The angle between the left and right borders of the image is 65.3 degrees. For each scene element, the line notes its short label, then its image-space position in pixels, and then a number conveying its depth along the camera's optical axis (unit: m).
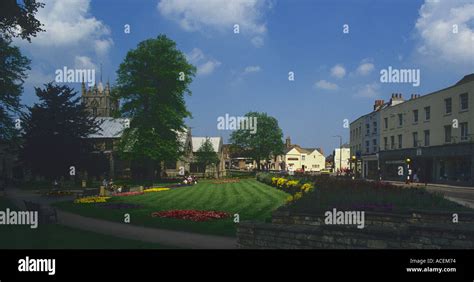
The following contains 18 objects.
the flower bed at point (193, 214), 16.33
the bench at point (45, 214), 15.75
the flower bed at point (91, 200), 24.69
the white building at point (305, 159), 126.25
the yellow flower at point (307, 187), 22.38
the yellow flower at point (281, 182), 32.13
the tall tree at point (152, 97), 42.31
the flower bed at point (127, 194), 29.88
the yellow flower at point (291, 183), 27.75
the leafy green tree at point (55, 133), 36.53
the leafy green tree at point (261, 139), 79.50
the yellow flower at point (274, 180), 35.59
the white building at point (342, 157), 106.81
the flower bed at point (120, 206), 21.27
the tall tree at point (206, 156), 68.06
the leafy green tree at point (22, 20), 16.68
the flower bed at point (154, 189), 33.78
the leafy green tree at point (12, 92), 38.34
